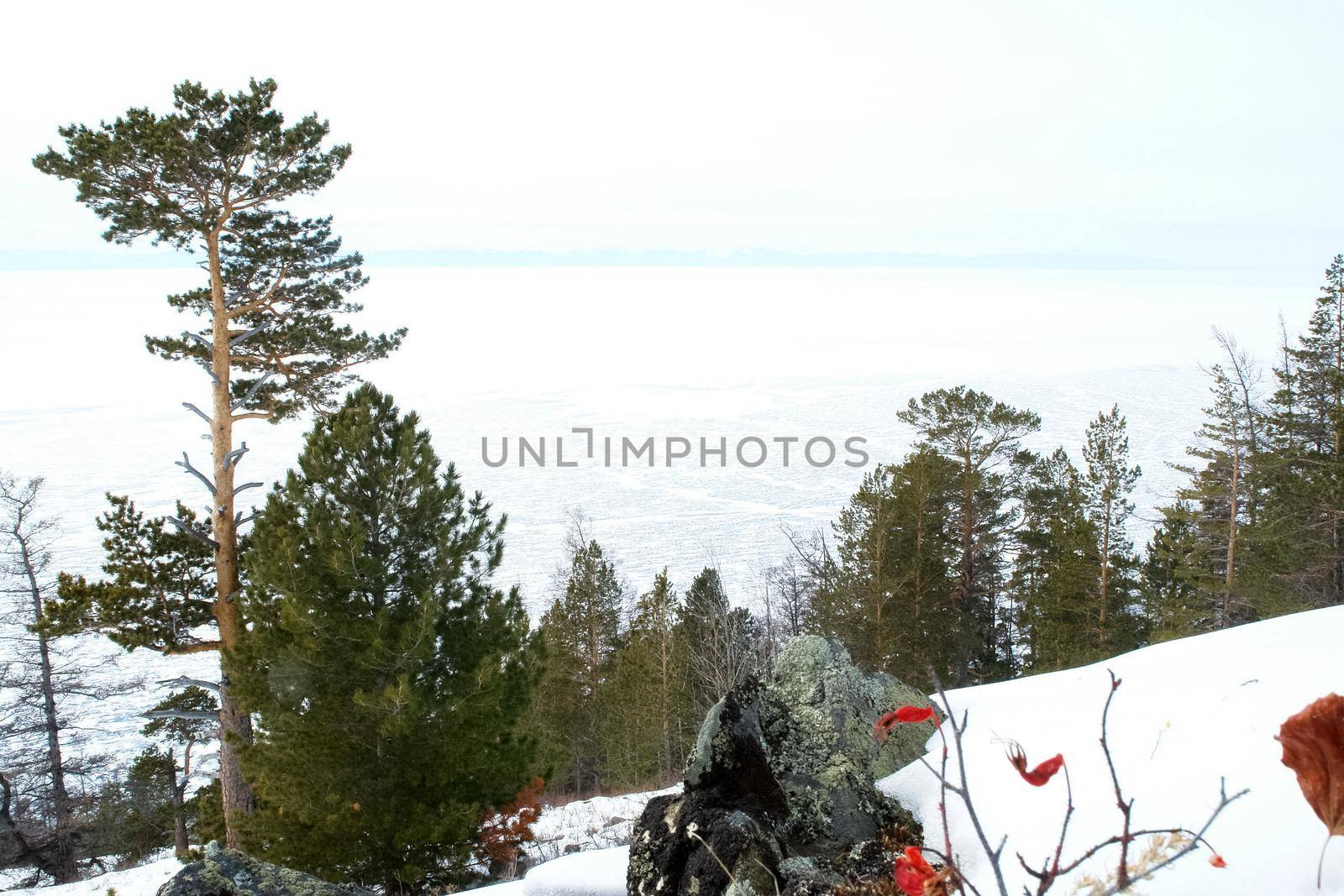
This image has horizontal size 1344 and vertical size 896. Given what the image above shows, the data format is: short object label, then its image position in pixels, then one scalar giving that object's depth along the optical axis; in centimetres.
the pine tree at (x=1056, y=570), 2253
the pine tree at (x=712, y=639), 2244
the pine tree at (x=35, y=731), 2055
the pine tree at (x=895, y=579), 2078
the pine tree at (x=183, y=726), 1545
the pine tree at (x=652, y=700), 2605
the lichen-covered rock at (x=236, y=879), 482
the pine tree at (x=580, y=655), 3061
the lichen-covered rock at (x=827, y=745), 560
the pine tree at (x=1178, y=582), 2211
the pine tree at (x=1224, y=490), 2184
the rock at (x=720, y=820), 459
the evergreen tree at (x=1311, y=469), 1834
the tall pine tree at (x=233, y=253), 1221
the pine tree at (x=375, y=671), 988
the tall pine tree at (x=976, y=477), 2331
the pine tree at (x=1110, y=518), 2295
